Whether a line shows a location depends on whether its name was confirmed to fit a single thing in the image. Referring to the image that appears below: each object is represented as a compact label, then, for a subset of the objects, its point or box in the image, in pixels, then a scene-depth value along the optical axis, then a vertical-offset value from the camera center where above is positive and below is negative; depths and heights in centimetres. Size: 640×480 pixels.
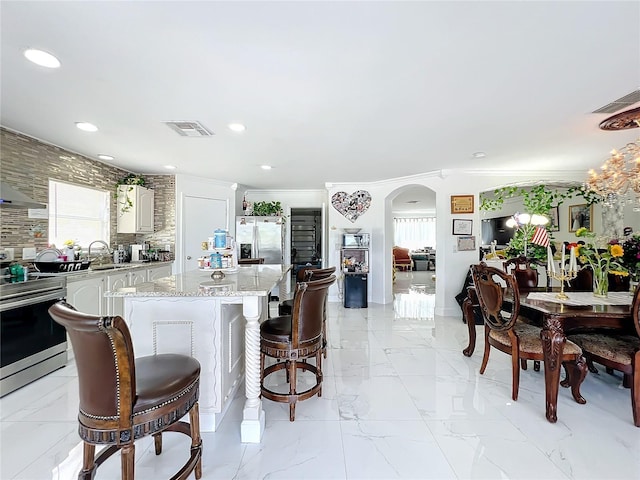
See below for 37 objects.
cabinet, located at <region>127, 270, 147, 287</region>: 404 -46
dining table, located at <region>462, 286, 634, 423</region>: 210 -57
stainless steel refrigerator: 613 +11
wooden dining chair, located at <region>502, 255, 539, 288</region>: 364 -37
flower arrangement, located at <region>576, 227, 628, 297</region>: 260 -17
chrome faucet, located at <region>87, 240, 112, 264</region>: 405 -13
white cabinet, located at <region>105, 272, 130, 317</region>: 362 -52
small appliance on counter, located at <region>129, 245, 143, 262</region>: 473 -16
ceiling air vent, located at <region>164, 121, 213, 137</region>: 284 +111
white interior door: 537 +39
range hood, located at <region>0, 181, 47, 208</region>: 271 +42
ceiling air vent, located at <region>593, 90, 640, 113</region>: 229 +109
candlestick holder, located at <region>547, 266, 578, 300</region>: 258 -31
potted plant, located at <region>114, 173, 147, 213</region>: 462 +70
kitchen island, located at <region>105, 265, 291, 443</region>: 189 -57
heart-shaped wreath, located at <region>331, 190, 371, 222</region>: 596 +78
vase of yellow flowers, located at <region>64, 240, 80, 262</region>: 351 -8
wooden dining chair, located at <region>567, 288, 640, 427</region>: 204 -80
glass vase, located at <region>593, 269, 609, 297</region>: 274 -38
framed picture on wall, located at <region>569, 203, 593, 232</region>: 631 +53
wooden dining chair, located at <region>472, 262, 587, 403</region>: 230 -77
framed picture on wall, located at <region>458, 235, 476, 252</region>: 493 -3
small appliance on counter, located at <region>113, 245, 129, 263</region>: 442 -18
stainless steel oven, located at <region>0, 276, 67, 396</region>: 245 -78
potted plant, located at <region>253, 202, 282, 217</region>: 638 +70
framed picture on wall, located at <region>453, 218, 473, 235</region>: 493 +23
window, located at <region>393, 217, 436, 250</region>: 1308 +41
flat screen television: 889 +30
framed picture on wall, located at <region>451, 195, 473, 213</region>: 491 +62
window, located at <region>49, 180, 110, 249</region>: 365 +38
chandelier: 261 +63
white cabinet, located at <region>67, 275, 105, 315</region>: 314 -55
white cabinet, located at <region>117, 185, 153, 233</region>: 461 +52
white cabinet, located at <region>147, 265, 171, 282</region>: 447 -45
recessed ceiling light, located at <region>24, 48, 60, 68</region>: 174 +110
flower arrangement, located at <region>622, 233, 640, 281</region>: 261 -10
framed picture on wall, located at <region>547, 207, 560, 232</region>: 719 +56
